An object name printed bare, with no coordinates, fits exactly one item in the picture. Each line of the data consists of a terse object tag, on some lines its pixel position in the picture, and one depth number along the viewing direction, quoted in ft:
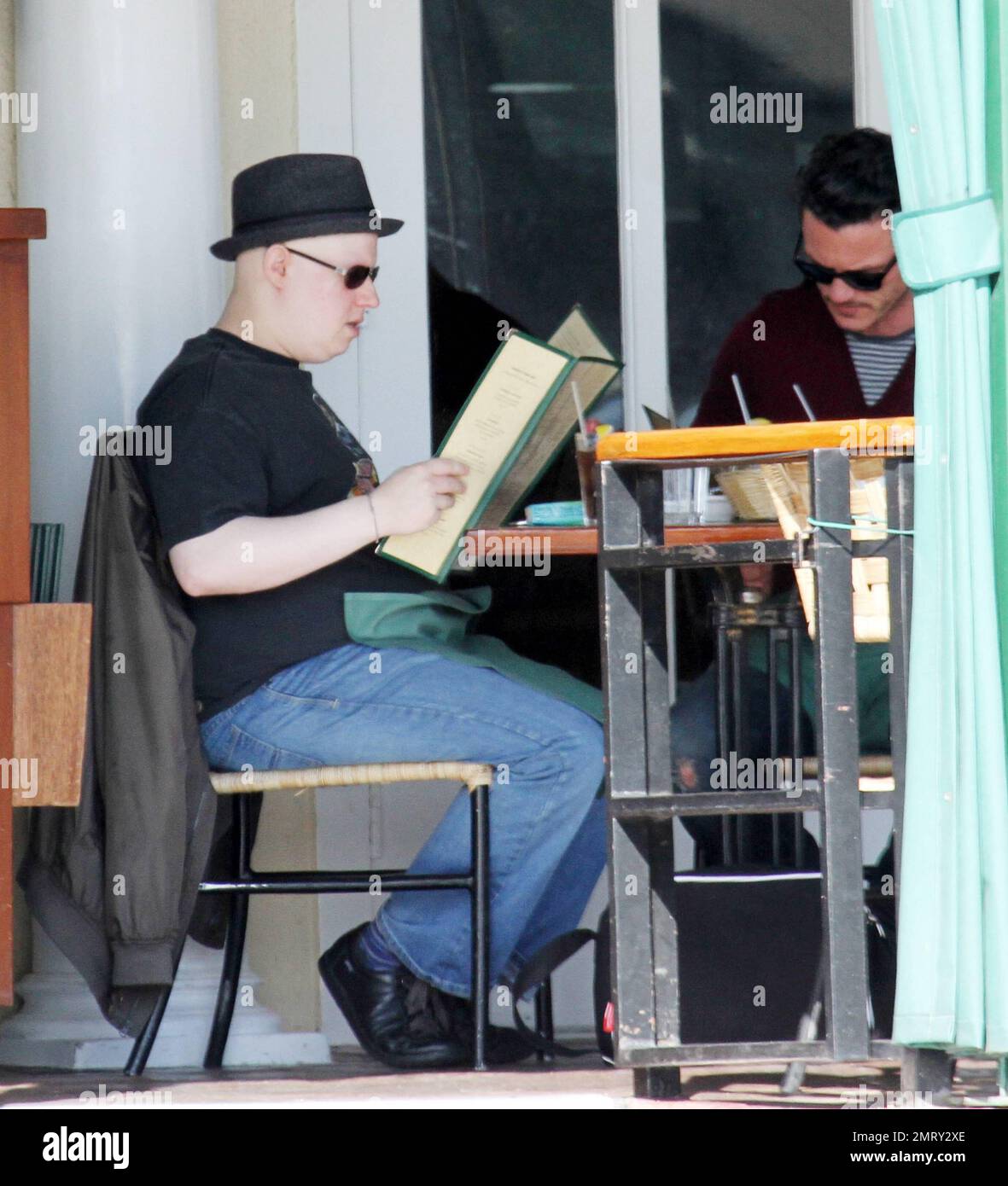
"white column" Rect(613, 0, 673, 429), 27.96
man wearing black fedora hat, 21.07
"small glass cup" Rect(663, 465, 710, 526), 21.02
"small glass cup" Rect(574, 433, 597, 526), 21.34
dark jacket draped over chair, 20.61
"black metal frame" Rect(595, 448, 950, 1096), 16.34
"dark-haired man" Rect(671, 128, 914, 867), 23.50
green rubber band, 16.58
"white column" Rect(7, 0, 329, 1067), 23.71
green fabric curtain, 15.76
